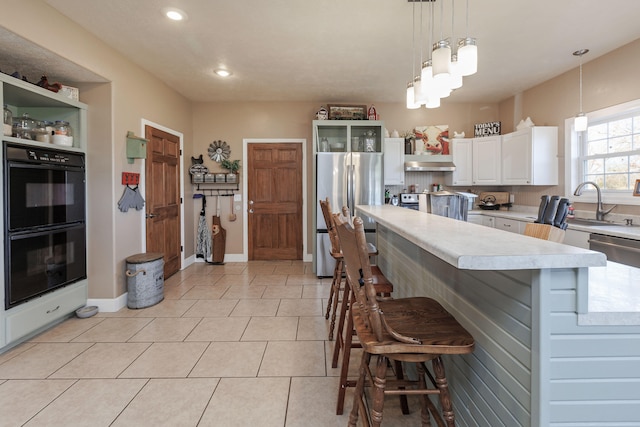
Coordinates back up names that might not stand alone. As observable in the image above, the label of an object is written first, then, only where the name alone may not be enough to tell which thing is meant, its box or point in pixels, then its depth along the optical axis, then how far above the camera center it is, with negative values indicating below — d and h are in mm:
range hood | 5137 +563
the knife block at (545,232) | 1919 -190
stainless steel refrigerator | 4621 +266
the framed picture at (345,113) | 5047 +1376
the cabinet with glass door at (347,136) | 4887 +1036
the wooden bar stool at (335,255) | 2618 -433
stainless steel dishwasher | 2627 -399
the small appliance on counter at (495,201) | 5273 +9
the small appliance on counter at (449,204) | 3029 -23
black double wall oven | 2490 -156
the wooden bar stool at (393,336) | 1169 -506
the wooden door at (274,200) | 5551 +32
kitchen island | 951 -435
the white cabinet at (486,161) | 5039 +644
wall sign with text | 5250 +1174
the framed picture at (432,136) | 5469 +1107
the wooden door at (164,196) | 4105 +80
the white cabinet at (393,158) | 5176 +695
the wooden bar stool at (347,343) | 1760 -855
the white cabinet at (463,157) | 5281 +724
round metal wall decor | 5473 +858
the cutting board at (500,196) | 5316 +91
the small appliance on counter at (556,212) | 2680 -88
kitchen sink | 3356 -232
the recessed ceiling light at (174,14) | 2695 +1595
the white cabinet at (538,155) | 4363 +628
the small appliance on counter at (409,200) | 5152 +26
